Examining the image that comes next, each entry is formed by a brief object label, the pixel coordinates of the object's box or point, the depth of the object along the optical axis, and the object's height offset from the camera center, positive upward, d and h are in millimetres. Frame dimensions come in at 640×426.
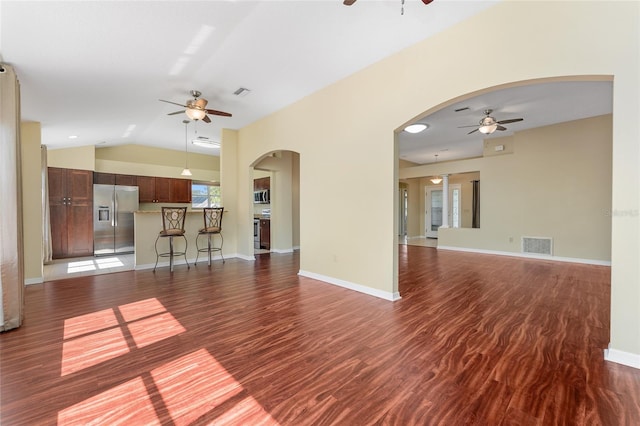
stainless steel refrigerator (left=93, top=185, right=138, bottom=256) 6754 -243
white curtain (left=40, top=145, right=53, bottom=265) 5617 -86
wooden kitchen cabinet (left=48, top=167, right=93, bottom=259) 6293 -55
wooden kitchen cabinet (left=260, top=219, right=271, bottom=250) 7799 -762
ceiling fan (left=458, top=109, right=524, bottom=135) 5020 +1591
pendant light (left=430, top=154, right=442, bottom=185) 9686 +1019
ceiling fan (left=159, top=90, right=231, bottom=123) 4000 +1504
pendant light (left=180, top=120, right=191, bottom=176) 8220 +1712
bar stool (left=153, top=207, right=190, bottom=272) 5135 -393
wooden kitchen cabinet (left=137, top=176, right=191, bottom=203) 7660 +568
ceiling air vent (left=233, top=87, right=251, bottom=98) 4309 +1920
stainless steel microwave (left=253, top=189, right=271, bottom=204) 7955 +360
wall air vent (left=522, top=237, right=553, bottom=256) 6310 -921
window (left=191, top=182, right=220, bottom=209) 8992 +481
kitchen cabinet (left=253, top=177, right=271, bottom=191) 8027 +764
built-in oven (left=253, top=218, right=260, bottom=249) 8281 -787
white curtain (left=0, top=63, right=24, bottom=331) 2646 -9
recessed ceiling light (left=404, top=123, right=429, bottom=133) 5254 +1607
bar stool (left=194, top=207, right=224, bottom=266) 5634 -392
